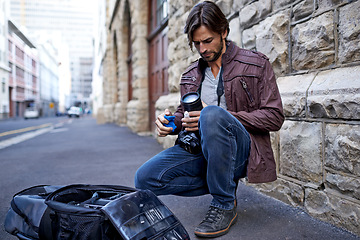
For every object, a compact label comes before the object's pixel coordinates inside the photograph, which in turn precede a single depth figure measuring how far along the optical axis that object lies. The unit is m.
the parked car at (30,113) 36.96
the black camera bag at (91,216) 1.32
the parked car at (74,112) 41.22
